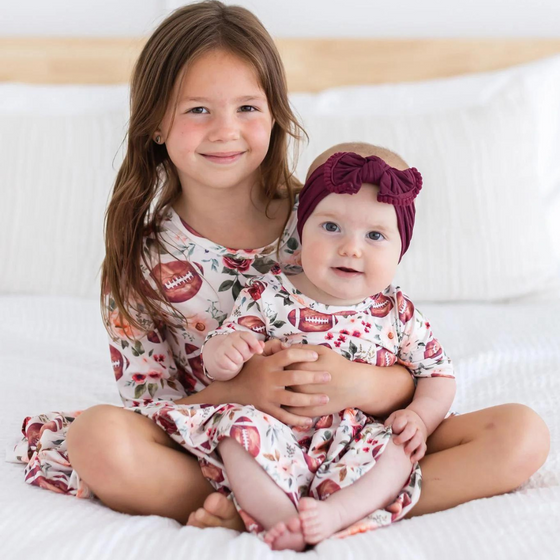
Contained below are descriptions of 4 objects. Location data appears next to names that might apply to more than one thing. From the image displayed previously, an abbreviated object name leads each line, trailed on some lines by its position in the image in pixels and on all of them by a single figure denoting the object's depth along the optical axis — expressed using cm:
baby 92
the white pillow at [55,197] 179
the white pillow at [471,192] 176
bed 144
